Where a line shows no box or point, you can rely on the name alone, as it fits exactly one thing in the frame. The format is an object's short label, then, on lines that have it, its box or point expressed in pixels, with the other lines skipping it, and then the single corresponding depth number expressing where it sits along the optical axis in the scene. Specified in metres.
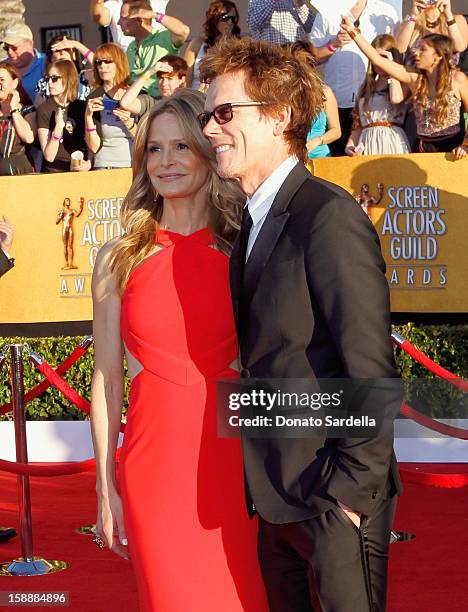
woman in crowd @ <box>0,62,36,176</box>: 9.30
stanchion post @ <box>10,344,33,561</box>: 5.12
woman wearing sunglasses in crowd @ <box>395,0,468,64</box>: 7.84
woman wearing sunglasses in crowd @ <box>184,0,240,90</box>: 8.45
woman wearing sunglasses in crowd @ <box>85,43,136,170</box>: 8.73
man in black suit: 2.12
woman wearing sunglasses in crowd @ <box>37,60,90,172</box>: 9.06
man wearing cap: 9.96
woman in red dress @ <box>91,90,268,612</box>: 2.65
